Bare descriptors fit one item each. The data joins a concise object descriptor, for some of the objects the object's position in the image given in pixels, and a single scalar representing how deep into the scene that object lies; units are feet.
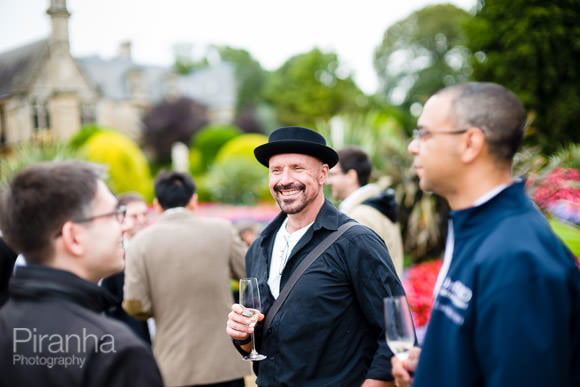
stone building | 114.01
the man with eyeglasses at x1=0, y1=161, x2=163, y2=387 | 5.26
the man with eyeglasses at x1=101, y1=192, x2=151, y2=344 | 15.33
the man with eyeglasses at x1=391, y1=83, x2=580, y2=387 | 4.84
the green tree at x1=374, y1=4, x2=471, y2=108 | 118.52
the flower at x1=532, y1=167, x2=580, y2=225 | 17.49
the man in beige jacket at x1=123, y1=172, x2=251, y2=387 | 13.79
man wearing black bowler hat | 8.58
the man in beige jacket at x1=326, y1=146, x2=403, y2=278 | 14.79
